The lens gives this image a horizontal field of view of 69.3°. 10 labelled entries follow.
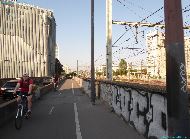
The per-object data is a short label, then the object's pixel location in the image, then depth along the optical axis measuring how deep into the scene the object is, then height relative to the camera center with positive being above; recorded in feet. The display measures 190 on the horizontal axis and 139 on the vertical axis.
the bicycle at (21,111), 14.86 -4.62
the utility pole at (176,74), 6.28 -0.15
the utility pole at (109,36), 36.39 +9.30
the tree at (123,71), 193.62 +0.00
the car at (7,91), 31.01 -4.48
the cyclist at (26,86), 16.64 -1.81
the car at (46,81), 70.57 -5.15
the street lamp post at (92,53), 29.34 +3.83
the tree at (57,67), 237.06 +6.47
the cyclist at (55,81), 52.43 -3.79
